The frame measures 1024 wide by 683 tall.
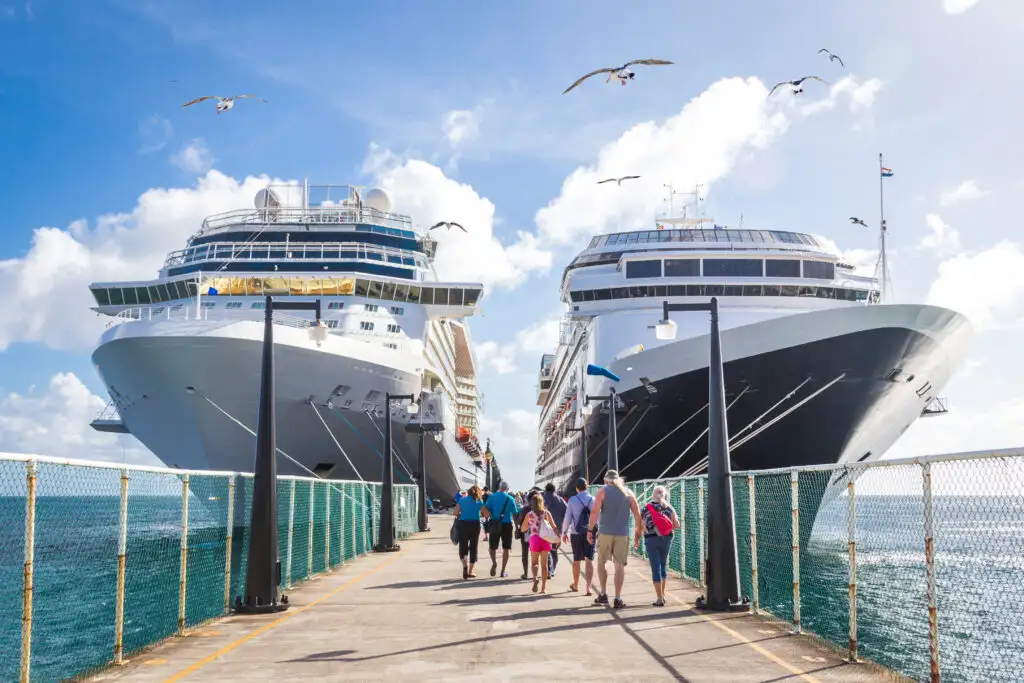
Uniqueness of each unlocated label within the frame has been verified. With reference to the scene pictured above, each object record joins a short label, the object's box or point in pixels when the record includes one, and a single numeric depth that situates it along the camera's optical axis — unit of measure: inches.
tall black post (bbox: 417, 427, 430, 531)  1192.2
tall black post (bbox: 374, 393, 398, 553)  824.3
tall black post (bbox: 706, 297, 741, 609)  418.3
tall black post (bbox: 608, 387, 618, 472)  975.6
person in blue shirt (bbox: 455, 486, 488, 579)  577.6
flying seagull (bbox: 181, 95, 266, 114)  854.9
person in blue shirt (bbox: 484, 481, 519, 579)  599.5
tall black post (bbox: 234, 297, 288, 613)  418.0
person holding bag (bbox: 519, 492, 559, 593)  508.1
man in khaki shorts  428.5
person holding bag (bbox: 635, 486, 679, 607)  435.5
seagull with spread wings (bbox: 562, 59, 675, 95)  654.5
